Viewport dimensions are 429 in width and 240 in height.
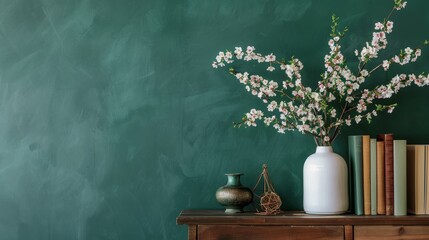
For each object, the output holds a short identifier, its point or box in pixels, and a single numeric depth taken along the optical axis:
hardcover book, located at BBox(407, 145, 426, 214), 2.60
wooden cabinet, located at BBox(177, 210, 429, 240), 2.46
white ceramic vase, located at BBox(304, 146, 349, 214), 2.60
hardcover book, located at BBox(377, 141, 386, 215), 2.58
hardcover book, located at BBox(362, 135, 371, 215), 2.60
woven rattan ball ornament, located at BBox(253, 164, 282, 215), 2.63
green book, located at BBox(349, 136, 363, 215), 2.59
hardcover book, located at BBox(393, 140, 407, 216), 2.55
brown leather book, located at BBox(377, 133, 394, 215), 2.56
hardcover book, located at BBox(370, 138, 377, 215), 2.58
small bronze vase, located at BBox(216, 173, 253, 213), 2.66
